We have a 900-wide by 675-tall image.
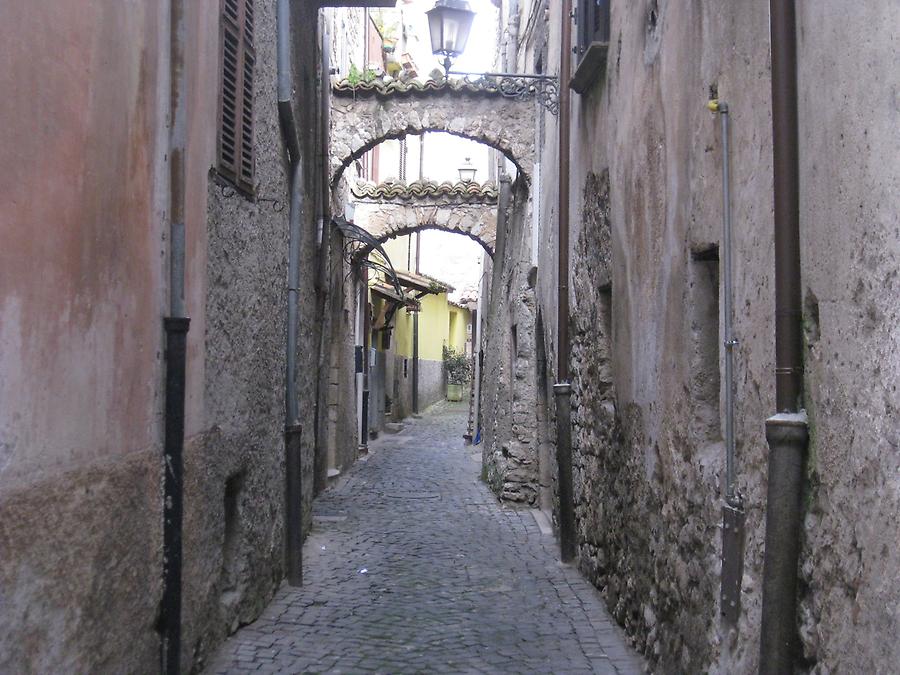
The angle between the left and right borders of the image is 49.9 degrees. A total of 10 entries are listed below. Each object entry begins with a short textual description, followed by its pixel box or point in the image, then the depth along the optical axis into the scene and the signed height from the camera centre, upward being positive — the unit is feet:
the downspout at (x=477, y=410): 60.59 -2.77
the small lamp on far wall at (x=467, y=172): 74.33 +15.03
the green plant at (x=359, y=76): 40.29 +12.46
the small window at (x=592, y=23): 21.93 +8.19
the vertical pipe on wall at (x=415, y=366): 100.53 +0.10
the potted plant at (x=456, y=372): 131.54 -0.64
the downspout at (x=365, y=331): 58.44 +2.40
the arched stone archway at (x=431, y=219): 55.52 +8.55
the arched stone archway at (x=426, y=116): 39.42 +10.49
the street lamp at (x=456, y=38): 31.17 +10.79
